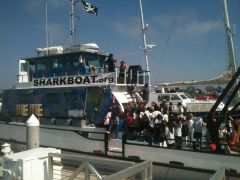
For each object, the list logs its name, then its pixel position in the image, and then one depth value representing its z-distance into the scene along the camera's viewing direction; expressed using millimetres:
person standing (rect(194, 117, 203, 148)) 9641
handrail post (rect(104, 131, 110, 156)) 9627
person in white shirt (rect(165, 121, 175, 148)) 9375
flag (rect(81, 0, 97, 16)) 15219
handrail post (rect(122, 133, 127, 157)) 9342
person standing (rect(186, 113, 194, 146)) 9789
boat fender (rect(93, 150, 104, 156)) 9780
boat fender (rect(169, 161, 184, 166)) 8467
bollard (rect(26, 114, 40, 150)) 7125
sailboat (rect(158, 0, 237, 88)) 16109
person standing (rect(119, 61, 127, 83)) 11852
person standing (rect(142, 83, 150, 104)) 12105
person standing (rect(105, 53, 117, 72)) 11853
